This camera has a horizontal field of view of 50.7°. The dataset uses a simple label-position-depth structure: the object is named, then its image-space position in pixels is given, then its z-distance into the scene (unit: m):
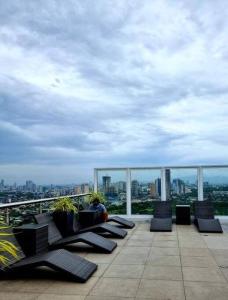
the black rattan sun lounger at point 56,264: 3.00
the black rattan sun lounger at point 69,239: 4.16
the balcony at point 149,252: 2.78
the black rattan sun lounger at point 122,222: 6.56
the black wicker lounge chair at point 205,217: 6.21
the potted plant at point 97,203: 6.33
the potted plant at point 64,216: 4.90
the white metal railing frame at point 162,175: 7.74
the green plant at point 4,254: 3.03
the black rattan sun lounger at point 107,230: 5.19
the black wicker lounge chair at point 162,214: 6.57
